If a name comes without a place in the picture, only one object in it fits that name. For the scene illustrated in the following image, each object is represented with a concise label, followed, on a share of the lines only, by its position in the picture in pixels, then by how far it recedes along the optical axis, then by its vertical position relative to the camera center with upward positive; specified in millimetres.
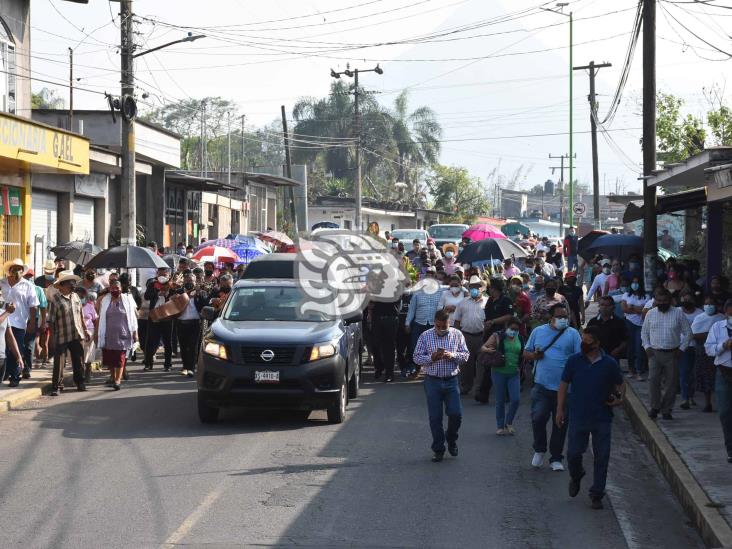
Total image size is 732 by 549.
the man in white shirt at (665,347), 14891 -1214
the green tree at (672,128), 36594 +4139
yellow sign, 23234 +2422
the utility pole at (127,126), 24562 +2789
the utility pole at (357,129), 52156 +6109
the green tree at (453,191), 95500 +5388
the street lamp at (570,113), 50438 +6447
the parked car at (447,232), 50781 +1041
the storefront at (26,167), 24172 +2062
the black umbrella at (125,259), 21188 -84
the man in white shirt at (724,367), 11915 -1204
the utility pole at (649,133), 22000 +2406
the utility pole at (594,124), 51575 +6015
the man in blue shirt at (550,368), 11664 -1182
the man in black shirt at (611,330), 14806 -999
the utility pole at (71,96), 33562 +6759
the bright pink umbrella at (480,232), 37062 +743
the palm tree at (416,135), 88500 +9424
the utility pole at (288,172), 58625 +4644
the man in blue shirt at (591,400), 10188 -1310
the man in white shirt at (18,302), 17156 -732
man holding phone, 12109 -1308
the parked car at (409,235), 46562 +813
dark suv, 13953 -1411
